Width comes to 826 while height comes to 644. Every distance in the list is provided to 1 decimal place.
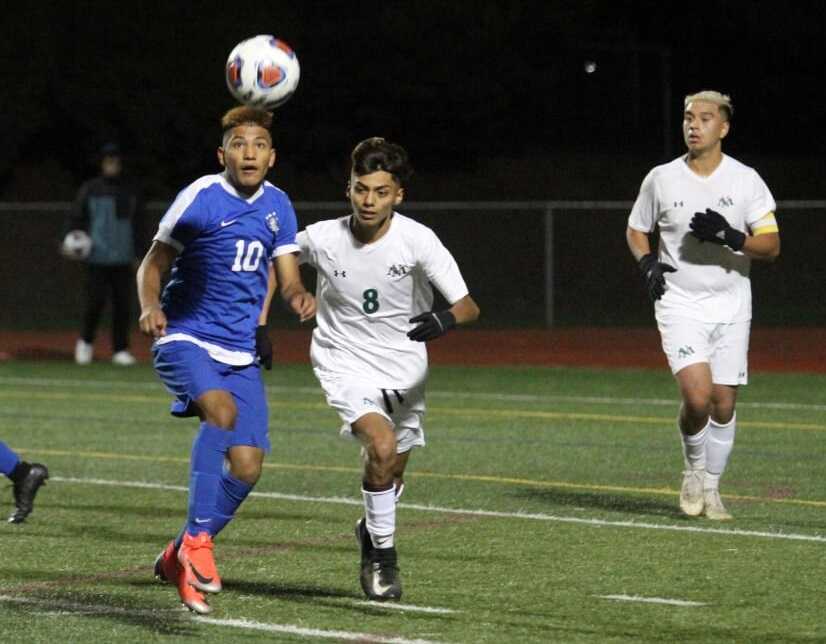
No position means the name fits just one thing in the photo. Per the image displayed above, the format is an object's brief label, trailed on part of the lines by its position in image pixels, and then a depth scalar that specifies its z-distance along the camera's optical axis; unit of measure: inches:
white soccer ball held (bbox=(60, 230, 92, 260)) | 1697.8
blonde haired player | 800.3
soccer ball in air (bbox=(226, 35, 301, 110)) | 693.9
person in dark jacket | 1727.4
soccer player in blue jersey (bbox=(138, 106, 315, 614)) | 592.1
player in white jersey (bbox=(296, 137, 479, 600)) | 619.8
